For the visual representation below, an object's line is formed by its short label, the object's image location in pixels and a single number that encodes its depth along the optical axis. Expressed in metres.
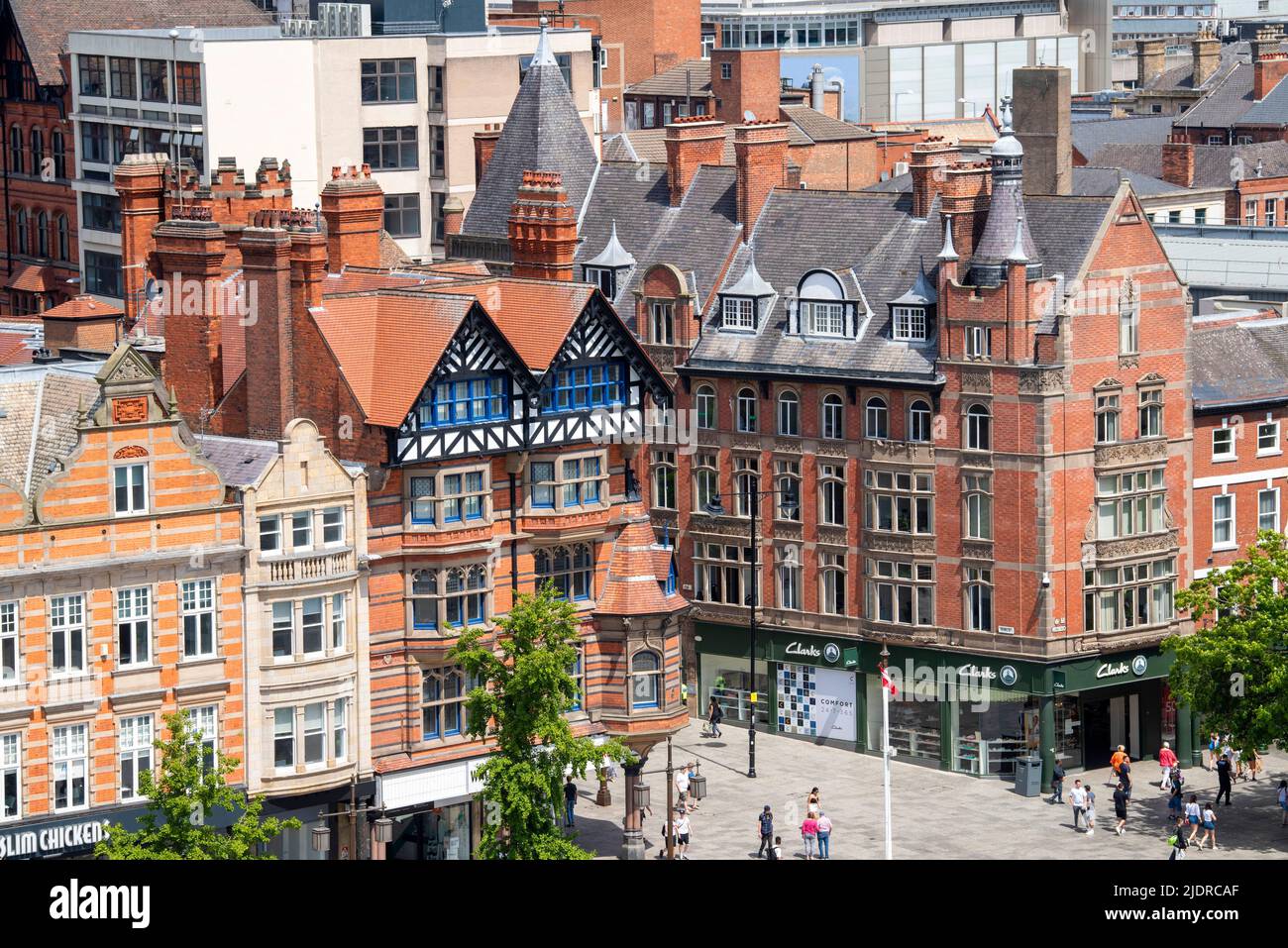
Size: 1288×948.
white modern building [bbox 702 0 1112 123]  172.50
